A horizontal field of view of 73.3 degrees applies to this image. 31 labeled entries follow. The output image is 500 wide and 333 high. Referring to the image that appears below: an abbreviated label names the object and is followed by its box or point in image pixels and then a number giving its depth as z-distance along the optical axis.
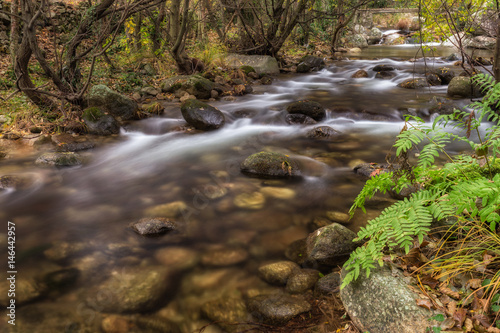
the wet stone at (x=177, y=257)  3.71
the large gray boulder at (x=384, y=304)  2.24
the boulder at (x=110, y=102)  8.45
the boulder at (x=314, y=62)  15.74
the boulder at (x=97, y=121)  7.77
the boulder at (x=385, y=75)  13.42
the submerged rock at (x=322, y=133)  7.65
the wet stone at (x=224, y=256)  3.74
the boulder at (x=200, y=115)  8.23
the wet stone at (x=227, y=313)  2.92
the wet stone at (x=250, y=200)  4.86
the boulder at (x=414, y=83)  11.55
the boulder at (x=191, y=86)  10.73
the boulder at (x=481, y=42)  20.62
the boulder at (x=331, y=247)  3.54
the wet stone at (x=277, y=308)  2.91
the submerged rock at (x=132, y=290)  3.15
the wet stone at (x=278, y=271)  3.40
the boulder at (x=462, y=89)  9.71
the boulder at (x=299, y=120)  8.58
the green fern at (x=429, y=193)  2.30
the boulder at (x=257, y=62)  14.29
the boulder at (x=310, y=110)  8.76
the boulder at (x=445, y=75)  11.97
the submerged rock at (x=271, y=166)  5.69
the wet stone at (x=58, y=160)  6.23
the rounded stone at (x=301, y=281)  3.22
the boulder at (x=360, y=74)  14.11
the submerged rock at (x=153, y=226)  4.19
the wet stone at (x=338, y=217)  4.40
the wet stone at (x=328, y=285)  3.09
